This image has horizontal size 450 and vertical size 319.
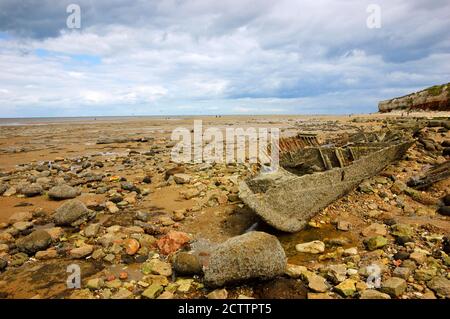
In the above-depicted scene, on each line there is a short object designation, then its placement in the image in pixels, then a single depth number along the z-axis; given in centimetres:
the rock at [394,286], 394
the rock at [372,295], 386
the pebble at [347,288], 404
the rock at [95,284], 436
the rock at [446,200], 699
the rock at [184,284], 430
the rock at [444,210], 661
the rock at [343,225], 626
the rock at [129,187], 909
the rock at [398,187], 804
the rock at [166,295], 413
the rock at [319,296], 400
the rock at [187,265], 463
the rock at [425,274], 427
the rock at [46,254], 533
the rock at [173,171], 1050
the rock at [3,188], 897
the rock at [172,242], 554
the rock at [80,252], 532
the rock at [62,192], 839
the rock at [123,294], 414
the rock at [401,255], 490
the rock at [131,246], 542
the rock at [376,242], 531
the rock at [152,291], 413
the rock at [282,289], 409
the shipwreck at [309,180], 570
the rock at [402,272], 435
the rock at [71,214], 658
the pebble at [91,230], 607
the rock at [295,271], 447
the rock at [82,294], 417
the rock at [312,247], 540
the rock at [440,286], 392
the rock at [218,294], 404
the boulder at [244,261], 410
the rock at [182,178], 968
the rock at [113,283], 441
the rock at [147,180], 1005
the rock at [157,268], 475
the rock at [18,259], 510
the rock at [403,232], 543
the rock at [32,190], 871
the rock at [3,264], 494
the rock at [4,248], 551
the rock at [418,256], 471
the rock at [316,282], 416
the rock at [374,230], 588
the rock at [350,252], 516
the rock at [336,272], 437
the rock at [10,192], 887
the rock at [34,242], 545
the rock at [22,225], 645
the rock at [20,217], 691
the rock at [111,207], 745
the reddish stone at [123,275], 466
